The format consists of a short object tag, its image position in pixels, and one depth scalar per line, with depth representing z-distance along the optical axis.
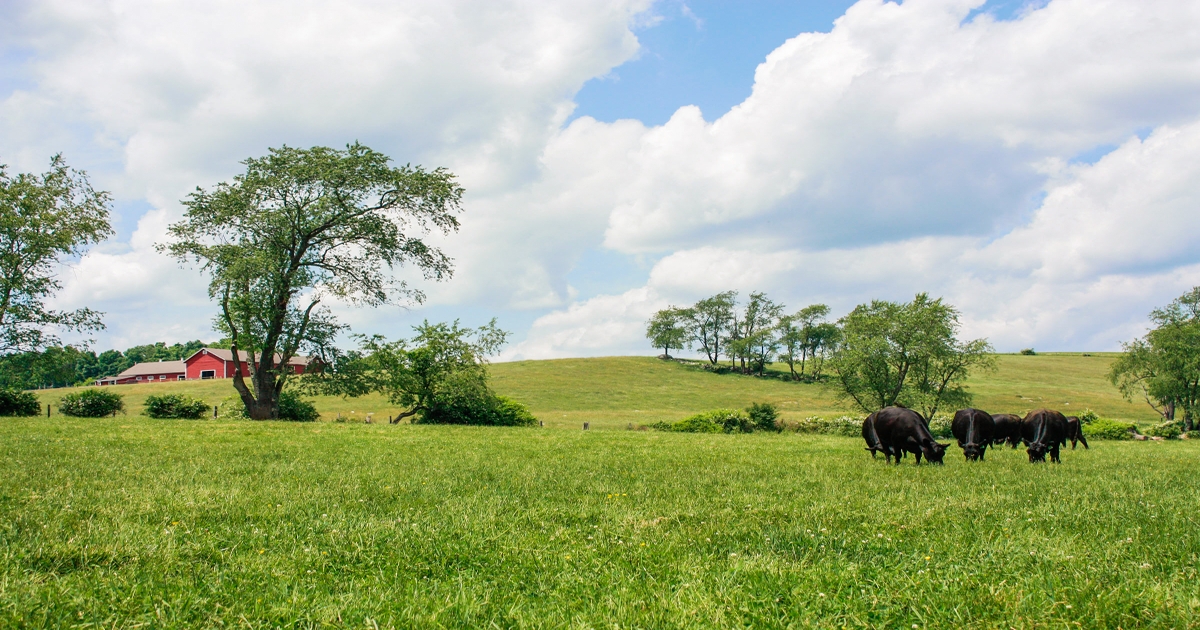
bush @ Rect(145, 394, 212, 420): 39.69
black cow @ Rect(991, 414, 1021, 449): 26.67
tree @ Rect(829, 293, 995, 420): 49.50
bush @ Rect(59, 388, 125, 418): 40.50
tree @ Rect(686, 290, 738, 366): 131.50
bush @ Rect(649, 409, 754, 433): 43.16
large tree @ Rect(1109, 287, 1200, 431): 58.66
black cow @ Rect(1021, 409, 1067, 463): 20.75
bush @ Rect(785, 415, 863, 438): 44.44
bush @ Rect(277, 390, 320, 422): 42.88
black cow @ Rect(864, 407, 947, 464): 16.88
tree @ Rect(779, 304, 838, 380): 119.25
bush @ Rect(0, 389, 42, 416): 38.22
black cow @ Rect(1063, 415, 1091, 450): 26.71
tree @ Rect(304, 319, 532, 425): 42.84
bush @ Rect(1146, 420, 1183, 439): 46.47
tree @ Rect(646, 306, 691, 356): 132.12
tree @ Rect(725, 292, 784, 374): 119.94
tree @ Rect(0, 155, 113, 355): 36.56
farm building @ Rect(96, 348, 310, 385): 109.12
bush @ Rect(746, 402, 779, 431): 45.06
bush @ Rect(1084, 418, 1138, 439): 45.38
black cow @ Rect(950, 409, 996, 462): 18.73
